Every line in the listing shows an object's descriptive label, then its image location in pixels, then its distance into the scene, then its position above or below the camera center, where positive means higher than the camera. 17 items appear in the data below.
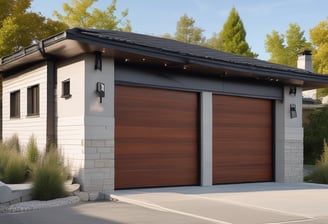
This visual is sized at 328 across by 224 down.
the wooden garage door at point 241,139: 13.63 -0.52
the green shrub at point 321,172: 14.74 -1.58
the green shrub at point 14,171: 11.27 -1.17
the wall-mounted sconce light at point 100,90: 11.05 +0.76
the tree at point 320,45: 33.16 +5.69
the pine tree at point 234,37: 40.88 +7.74
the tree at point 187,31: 43.88 +8.59
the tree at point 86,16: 27.31 +6.29
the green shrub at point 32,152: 12.32 -0.79
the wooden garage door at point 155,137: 11.80 -0.40
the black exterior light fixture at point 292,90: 15.13 +1.03
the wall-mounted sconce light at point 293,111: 14.98 +0.37
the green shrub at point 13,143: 13.83 -0.63
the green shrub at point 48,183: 9.97 -1.29
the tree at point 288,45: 40.16 +6.71
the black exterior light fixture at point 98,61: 10.92 +1.44
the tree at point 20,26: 19.48 +4.17
